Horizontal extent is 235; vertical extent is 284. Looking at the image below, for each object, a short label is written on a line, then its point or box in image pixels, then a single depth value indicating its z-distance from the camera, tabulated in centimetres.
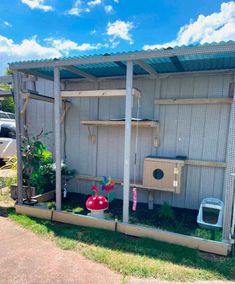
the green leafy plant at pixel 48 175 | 402
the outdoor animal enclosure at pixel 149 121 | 315
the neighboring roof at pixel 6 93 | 491
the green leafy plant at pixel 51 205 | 365
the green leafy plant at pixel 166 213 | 339
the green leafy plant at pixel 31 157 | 360
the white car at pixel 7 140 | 617
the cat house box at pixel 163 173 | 339
